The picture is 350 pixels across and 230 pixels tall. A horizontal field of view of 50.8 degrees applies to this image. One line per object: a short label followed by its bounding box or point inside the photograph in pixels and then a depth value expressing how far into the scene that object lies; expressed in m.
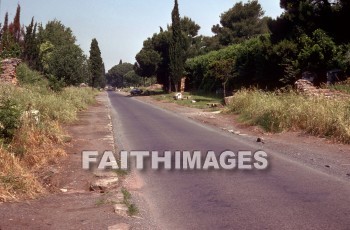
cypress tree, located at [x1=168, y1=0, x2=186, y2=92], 43.53
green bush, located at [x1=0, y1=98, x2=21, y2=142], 8.23
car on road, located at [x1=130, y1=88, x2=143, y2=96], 64.04
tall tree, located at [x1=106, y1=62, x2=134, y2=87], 147.75
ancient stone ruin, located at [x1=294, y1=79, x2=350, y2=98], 15.26
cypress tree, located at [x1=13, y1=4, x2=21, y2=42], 52.31
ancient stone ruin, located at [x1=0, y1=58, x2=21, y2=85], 20.69
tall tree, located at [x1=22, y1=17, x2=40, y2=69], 37.90
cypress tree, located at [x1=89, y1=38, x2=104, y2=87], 65.75
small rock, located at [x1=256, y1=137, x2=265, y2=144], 11.25
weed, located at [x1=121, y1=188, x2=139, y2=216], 5.23
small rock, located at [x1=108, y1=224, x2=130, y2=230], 4.54
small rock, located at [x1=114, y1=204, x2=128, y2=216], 5.15
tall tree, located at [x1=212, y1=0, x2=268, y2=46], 59.53
